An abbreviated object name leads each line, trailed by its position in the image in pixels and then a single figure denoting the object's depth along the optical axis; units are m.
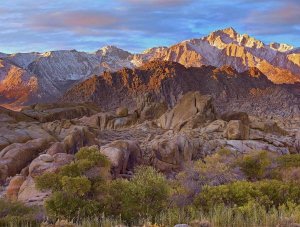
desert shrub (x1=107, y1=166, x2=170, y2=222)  20.12
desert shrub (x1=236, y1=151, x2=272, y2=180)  33.88
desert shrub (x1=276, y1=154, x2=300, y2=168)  34.84
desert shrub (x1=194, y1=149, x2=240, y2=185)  27.73
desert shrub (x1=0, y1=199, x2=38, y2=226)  18.80
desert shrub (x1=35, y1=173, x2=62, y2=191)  21.48
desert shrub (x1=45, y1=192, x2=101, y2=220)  19.59
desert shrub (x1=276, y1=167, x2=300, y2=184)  30.75
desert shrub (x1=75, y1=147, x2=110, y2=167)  23.99
